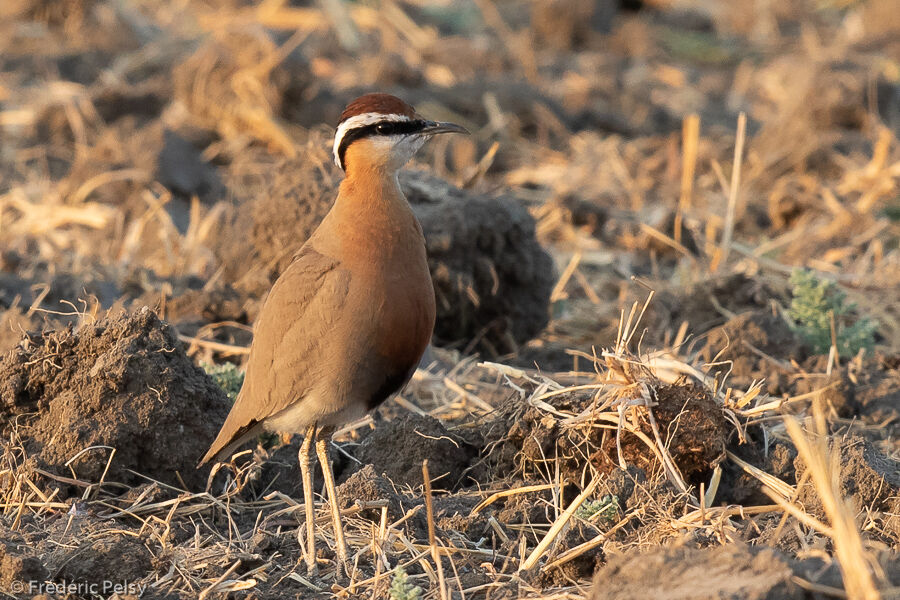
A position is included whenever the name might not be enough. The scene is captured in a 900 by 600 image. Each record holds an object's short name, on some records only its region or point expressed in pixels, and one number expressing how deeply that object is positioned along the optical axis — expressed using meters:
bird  8.95
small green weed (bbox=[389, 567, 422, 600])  7.57
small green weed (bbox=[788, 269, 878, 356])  12.97
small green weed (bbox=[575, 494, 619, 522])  8.74
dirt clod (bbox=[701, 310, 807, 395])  12.51
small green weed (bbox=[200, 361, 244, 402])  11.47
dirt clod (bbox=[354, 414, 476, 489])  10.06
